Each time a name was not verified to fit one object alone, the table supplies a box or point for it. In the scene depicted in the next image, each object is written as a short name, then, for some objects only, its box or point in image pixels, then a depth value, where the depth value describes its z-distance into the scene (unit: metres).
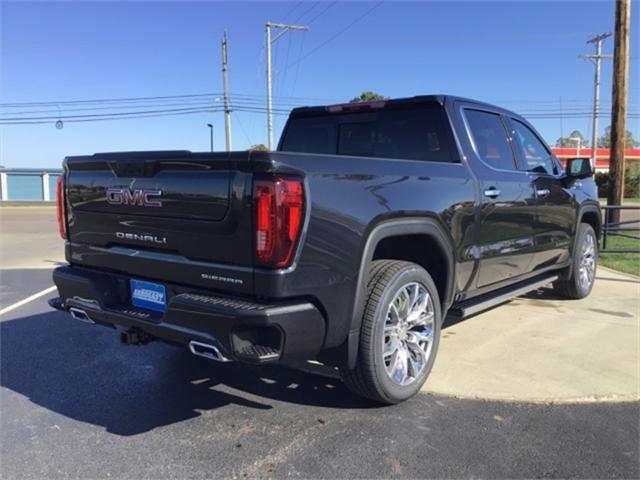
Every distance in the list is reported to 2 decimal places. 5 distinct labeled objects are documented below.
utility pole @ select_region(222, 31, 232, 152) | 37.03
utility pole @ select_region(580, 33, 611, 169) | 39.25
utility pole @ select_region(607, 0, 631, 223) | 12.65
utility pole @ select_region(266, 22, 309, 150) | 32.97
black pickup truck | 2.76
